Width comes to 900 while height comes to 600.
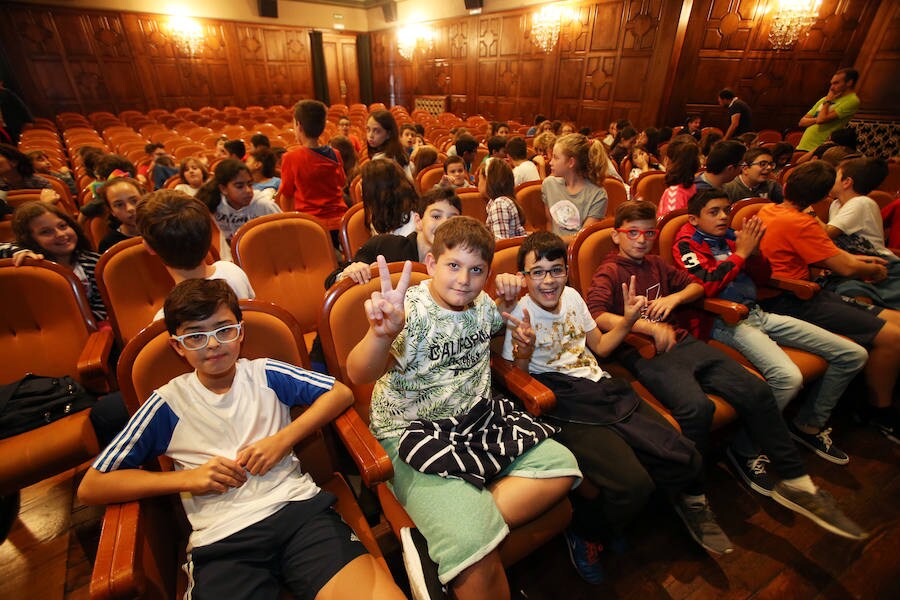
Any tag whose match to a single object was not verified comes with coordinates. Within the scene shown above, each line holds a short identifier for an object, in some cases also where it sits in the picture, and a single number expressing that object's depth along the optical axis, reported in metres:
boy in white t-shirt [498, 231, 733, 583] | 1.40
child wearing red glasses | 1.65
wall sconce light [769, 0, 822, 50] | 6.96
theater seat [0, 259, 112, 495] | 1.49
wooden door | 14.65
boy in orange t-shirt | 2.14
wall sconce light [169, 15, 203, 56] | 11.65
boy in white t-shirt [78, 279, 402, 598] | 1.06
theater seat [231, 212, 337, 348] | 2.13
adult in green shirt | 5.18
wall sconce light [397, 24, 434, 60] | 13.18
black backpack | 1.54
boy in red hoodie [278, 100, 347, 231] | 3.15
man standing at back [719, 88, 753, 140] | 6.45
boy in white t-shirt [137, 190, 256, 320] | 1.43
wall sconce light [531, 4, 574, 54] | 9.62
